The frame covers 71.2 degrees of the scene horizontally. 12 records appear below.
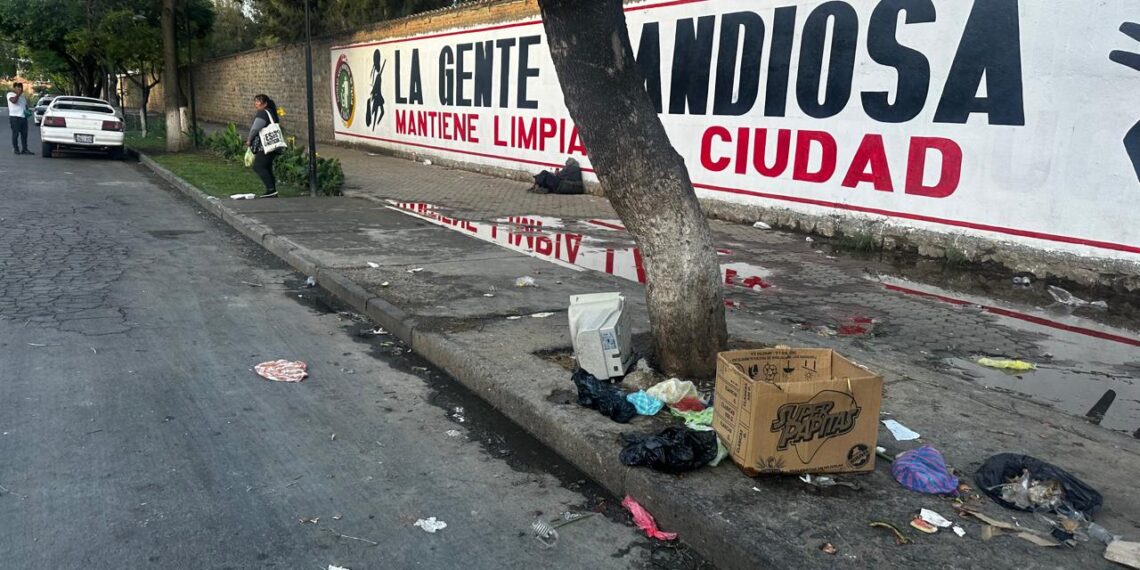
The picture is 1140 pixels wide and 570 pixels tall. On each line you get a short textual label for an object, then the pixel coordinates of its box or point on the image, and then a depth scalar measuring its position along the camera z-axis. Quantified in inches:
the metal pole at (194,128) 892.6
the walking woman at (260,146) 501.7
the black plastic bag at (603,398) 170.4
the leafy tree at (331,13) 1248.2
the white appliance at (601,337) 190.2
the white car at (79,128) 759.1
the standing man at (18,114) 757.9
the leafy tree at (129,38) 940.0
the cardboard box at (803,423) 138.8
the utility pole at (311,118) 501.5
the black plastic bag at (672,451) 144.5
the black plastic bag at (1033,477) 135.6
